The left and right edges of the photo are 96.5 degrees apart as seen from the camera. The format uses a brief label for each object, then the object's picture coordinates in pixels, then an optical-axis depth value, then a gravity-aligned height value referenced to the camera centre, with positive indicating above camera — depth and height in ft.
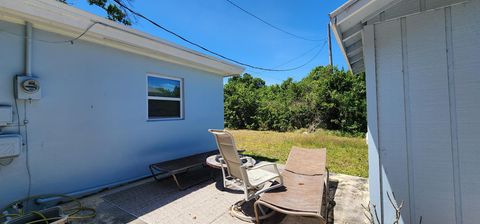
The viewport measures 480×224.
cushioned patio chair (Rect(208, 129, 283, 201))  10.69 -3.25
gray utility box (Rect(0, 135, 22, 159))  10.47 -1.28
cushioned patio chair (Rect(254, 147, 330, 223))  9.07 -3.80
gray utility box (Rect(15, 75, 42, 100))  11.23 +1.73
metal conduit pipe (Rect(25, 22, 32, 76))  11.54 +3.98
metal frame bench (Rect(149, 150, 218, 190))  14.68 -3.55
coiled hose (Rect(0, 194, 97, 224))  10.25 -4.75
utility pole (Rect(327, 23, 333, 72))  56.33 +17.35
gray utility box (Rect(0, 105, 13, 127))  10.65 +0.26
